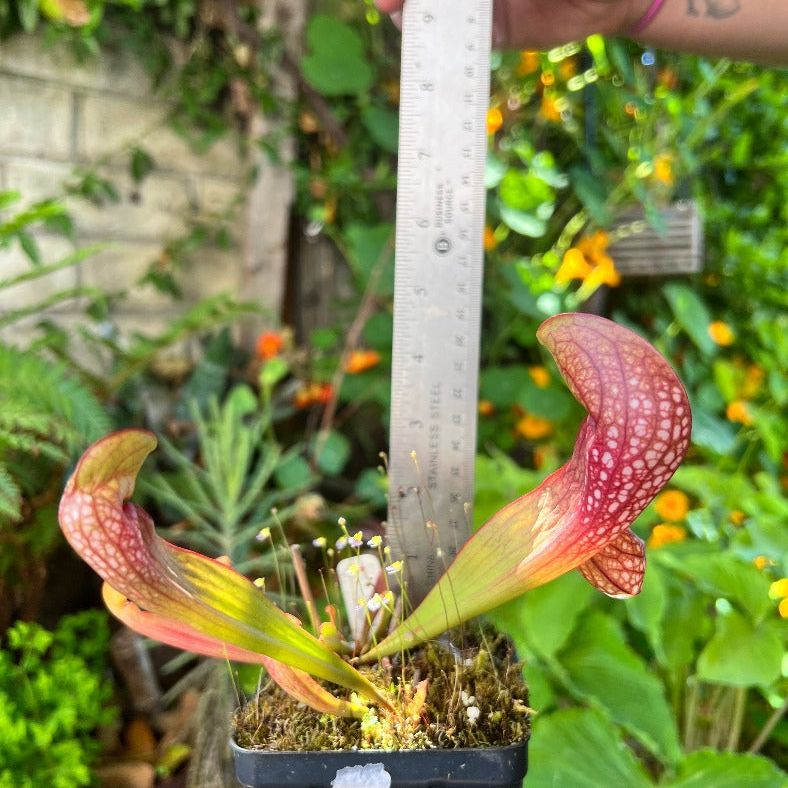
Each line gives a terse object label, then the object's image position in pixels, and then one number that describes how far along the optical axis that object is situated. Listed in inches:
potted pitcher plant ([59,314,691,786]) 16.2
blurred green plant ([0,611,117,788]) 32.4
